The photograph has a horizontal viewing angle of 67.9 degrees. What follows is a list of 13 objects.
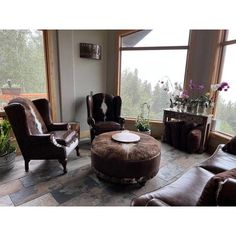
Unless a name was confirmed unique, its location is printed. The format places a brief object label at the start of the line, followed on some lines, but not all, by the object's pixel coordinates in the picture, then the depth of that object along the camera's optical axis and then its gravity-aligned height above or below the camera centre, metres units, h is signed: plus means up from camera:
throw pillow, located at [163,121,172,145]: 3.62 -1.09
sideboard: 3.15 -0.71
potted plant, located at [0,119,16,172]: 2.47 -1.07
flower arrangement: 3.04 -0.28
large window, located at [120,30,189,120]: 3.71 +0.27
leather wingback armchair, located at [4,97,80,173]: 2.29 -0.85
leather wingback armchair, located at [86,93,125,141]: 3.64 -0.66
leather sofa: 0.87 -0.85
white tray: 2.40 -0.82
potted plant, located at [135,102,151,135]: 3.78 -0.91
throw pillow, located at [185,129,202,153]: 3.17 -1.07
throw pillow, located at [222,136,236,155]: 2.18 -0.81
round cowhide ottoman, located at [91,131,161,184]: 1.99 -0.94
